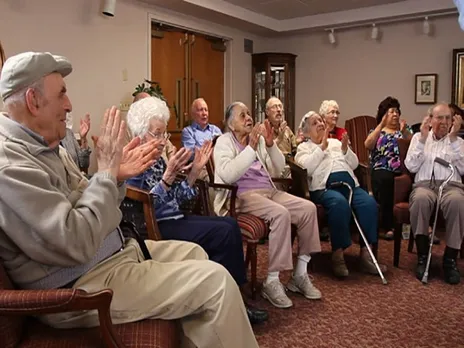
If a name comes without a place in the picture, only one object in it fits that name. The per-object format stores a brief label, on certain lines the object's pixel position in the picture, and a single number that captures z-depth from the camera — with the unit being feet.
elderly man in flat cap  4.16
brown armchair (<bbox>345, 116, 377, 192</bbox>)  18.08
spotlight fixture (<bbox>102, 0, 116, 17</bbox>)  14.14
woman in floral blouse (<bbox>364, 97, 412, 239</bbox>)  13.66
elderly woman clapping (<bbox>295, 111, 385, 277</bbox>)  10.46
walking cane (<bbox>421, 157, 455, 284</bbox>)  10.27
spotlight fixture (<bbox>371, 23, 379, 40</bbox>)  19.61
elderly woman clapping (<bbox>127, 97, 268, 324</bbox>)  7.51
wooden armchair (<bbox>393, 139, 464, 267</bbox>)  10.87
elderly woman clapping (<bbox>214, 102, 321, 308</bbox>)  9.02
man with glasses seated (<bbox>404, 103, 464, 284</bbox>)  10.26
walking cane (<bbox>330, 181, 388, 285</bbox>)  10.33
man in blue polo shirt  14.69
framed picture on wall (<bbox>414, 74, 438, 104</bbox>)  18.95
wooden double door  17.37
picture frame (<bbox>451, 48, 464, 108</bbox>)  18.25
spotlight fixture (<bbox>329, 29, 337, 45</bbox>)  20.70
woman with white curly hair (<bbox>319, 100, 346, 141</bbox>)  14.32
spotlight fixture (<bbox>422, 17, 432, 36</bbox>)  18.48
